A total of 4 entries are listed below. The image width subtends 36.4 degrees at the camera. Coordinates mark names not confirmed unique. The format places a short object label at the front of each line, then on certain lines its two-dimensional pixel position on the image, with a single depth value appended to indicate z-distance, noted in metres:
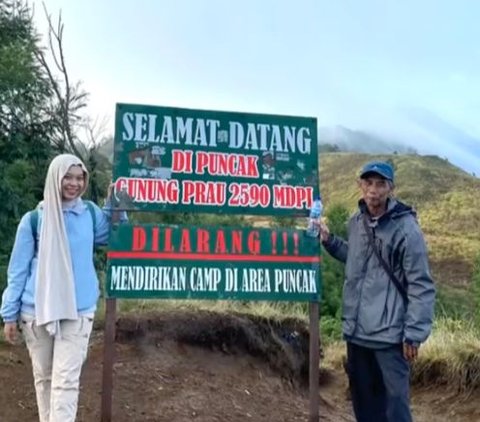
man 3.91
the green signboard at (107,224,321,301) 4.89
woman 3.78
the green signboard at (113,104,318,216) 4.96
